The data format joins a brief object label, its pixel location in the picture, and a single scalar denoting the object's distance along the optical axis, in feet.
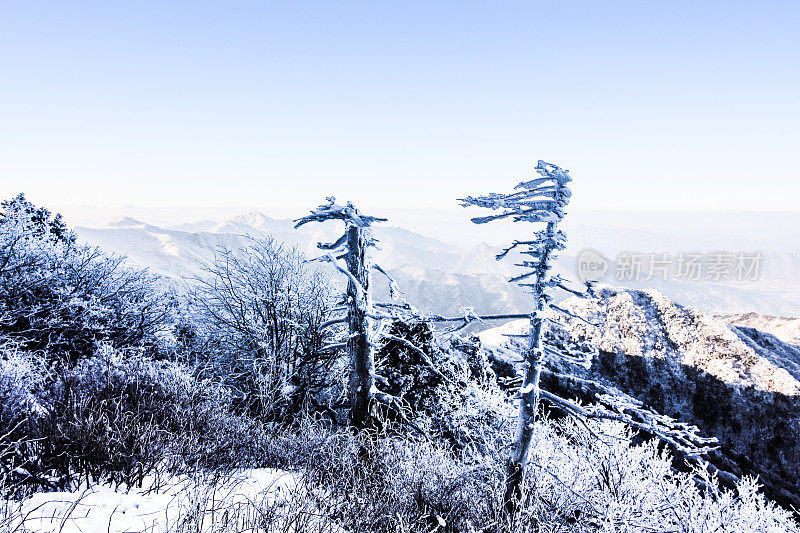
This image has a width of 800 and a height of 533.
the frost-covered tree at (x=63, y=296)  33.01
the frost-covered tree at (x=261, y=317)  40.75
